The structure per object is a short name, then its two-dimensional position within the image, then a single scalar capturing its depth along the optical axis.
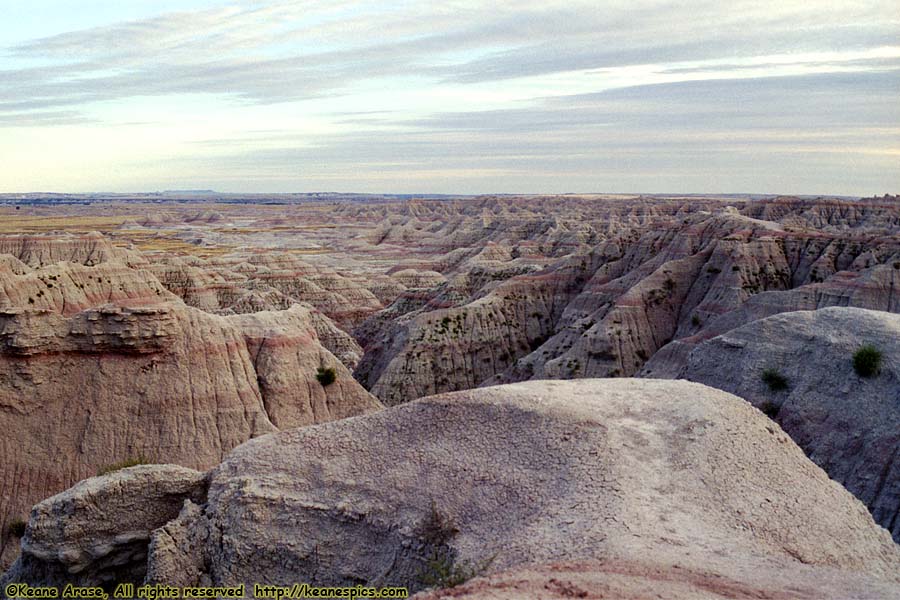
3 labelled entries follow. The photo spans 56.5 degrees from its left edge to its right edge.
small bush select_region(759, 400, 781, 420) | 30.28
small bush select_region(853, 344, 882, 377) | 29.02
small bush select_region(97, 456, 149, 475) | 28.12
